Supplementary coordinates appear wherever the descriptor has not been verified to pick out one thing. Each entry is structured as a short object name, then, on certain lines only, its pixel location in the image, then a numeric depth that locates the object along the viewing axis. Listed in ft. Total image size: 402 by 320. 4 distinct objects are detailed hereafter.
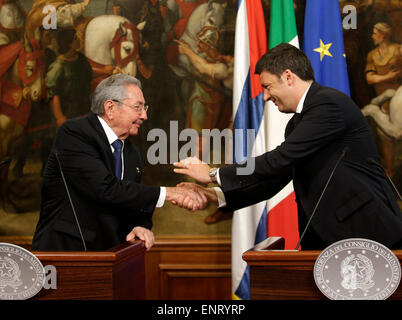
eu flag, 15.84
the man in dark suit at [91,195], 9.94
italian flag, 15.55
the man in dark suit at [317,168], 8.91
